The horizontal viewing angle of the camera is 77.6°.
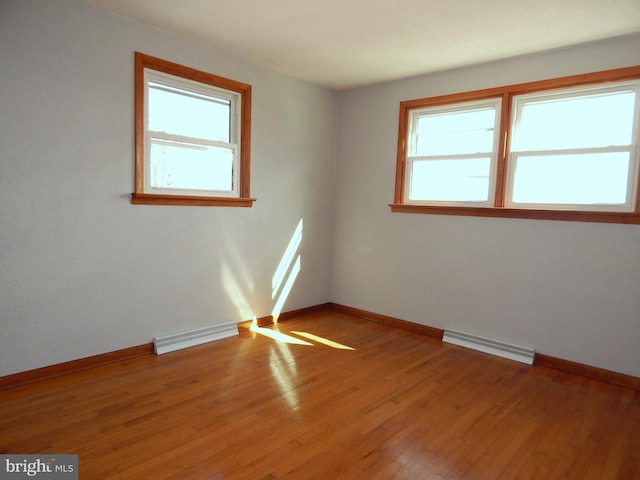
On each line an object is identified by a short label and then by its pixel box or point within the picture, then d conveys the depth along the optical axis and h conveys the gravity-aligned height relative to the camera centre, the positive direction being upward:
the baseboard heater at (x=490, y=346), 3.54 -1.22
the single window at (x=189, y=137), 3.28 +0.60
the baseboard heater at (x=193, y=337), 3.43 -1.23
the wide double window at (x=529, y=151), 3.16 +0.60
